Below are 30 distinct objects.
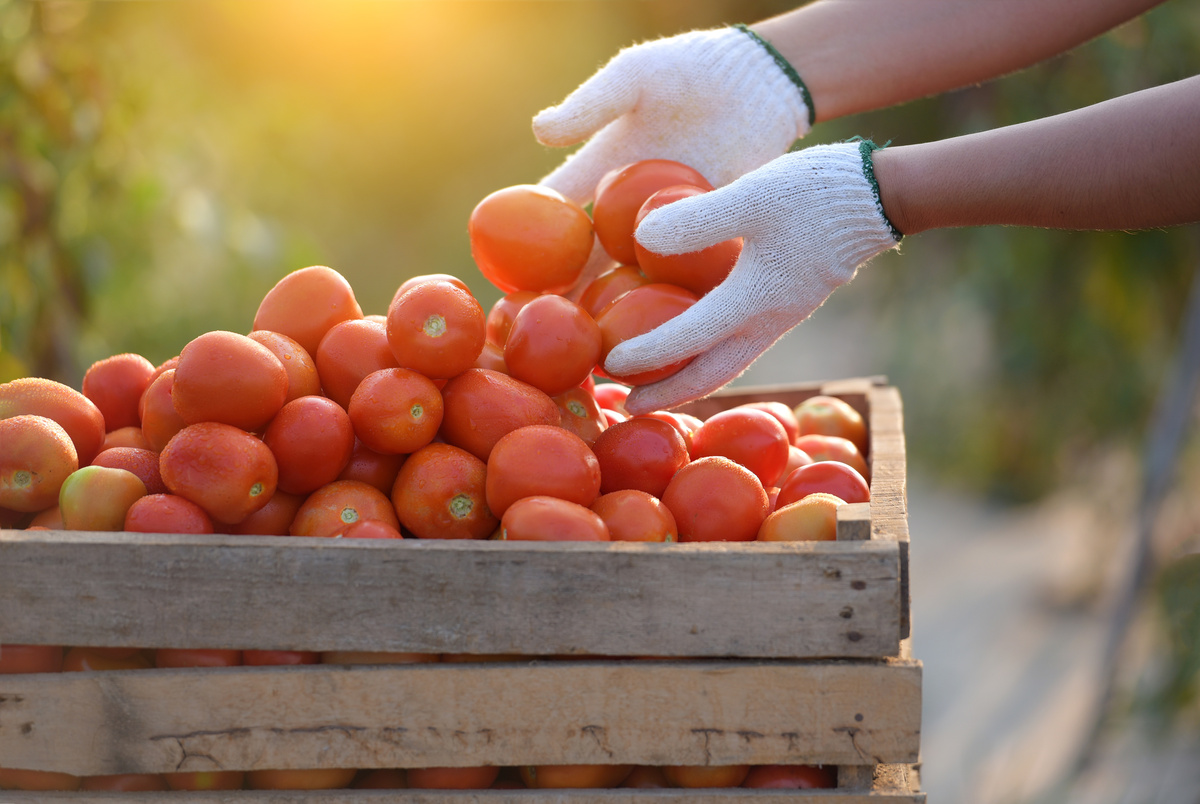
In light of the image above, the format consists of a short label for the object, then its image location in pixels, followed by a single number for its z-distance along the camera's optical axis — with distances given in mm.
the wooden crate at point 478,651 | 1720
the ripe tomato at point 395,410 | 1795
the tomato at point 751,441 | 1872
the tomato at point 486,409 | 1821
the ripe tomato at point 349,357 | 1837
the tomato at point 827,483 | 1832
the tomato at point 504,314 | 1901
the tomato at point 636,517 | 1772
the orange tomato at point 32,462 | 1777
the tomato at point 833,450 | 1933
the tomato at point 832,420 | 2007
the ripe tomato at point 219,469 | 1755
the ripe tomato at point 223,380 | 1772
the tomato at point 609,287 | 1919
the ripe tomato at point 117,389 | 1879
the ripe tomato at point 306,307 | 1864
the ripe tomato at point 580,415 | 1872
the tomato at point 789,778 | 1743
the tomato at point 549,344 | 1839
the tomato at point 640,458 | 1835
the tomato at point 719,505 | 1794
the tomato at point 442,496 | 1790
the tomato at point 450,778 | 1743
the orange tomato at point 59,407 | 1816
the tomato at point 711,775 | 1747
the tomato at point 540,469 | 1773
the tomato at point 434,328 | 1806
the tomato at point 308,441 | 1787
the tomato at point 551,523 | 1741
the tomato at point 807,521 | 1761
